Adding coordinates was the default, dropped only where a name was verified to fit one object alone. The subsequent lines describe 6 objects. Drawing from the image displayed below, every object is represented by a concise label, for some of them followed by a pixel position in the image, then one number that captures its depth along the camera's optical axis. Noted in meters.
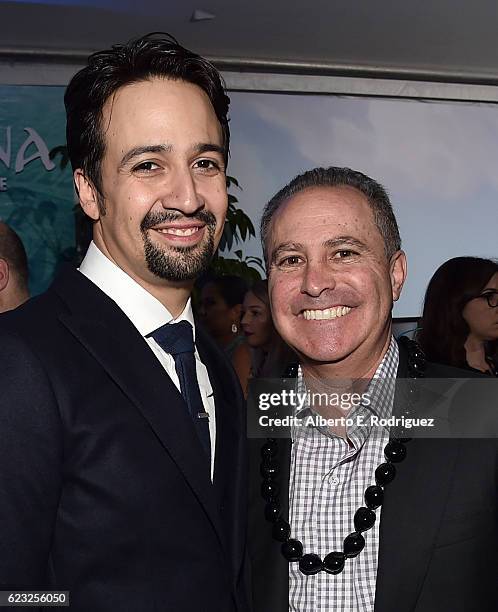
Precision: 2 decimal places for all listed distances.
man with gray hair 1.74
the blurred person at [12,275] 3.62
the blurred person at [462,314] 3.85
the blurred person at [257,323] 4.62
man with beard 1.47
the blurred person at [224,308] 4.93
